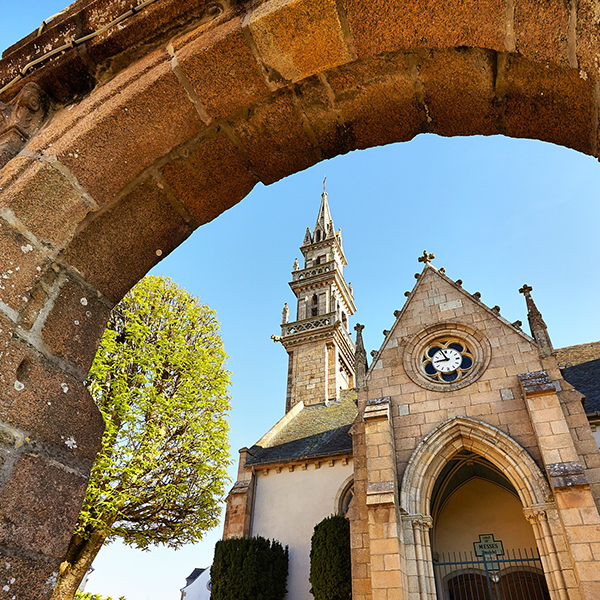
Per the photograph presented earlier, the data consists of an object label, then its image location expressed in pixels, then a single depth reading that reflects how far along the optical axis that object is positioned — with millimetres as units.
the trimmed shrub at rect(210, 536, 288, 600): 13383
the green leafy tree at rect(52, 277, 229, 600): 10547
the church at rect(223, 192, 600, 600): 9008
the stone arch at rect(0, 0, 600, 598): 1637
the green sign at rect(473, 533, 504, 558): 12445
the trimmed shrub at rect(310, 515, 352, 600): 12305
